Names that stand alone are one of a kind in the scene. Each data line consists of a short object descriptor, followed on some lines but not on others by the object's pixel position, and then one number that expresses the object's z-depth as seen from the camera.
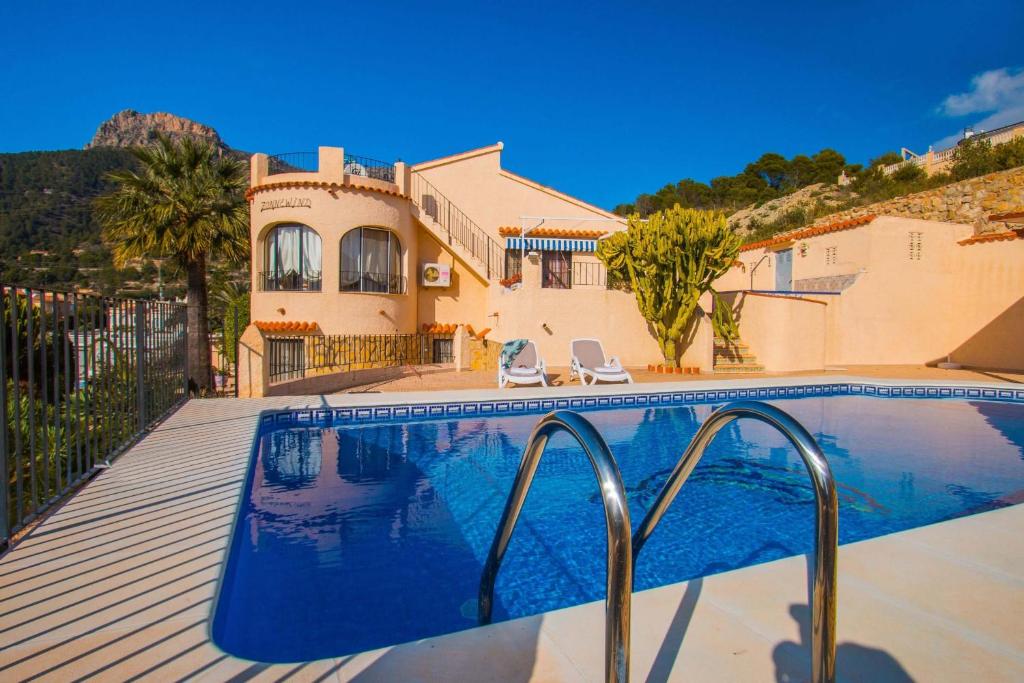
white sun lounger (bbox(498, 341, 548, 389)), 15.53
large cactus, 18.02
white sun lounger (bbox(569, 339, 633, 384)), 16.28
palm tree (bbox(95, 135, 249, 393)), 17.80
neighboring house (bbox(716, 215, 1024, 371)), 21.05
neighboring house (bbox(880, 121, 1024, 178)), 37.97
